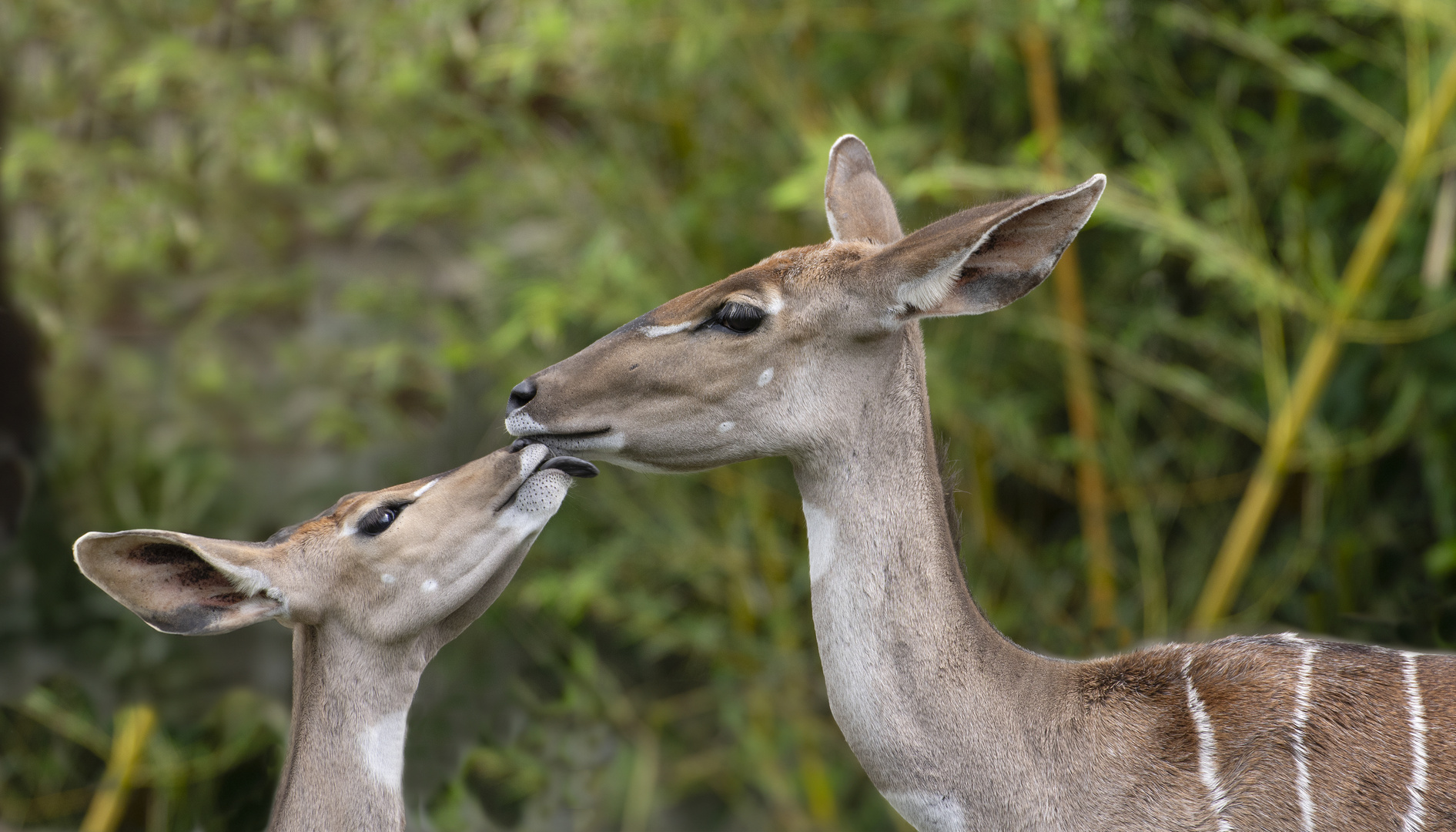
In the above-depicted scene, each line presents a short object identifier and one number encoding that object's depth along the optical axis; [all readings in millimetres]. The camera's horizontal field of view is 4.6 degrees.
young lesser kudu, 12144
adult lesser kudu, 12037
